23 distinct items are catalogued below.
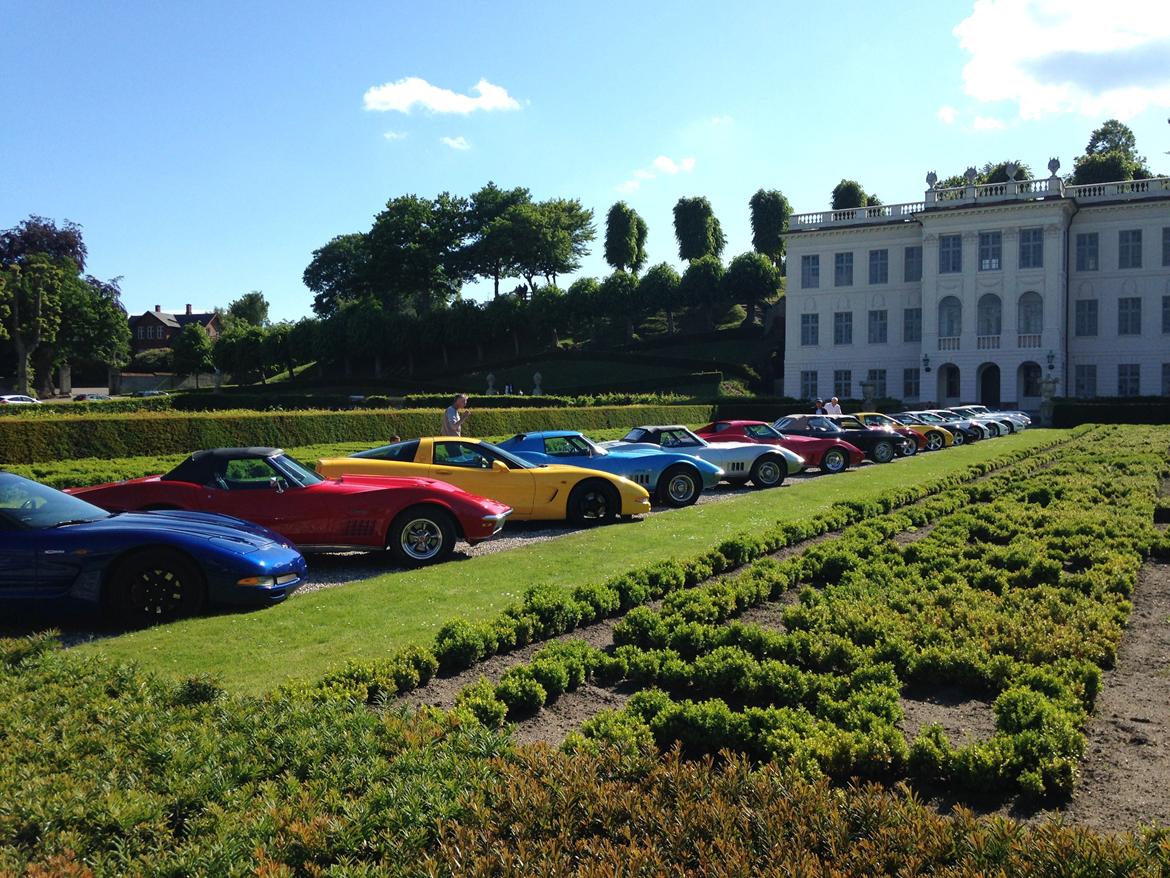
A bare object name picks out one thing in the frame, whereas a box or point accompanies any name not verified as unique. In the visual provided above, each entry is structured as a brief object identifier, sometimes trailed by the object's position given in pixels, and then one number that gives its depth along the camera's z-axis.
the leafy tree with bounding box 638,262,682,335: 83.75
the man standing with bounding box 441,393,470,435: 16.86
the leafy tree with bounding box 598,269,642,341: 84.75
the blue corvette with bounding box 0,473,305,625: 7.69
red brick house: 133.00
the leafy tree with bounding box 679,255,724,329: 83.00
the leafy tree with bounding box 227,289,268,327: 142.38
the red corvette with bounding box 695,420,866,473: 22.53
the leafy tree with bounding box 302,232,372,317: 120.00
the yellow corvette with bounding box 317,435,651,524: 13.41
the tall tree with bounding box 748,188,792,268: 98.88
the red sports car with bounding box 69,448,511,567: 10.42
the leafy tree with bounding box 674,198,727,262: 99.44
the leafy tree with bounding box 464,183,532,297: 95.94
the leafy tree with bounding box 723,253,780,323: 81.62
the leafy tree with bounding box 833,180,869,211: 89.19
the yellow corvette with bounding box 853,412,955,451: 31.07
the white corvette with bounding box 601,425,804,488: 18.84
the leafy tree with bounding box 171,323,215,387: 99.69
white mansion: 56.97
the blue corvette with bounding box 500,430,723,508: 16.09
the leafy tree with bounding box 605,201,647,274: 100.69
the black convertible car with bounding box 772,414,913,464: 25.25
